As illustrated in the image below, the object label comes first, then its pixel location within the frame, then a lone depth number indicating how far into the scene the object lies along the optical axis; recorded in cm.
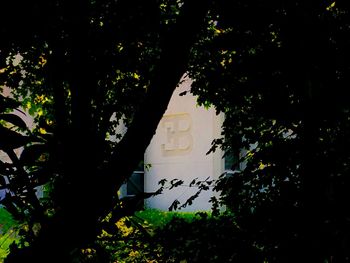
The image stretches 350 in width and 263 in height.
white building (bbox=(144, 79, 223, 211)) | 3718
